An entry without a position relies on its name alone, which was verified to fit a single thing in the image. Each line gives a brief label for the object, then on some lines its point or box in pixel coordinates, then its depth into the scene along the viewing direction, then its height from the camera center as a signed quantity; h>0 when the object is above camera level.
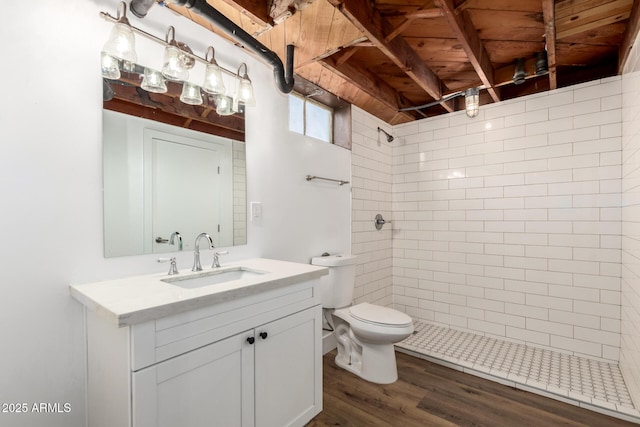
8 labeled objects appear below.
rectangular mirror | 1.34 +0.18
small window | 2.39 +0.84
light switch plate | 1.90 +0.03
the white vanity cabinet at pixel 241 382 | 1.00 -0.67
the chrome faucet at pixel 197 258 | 1.54 -0.22
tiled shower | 2.23 -0.08
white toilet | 1.98 -0.78
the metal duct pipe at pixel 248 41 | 1.25 +0.89
